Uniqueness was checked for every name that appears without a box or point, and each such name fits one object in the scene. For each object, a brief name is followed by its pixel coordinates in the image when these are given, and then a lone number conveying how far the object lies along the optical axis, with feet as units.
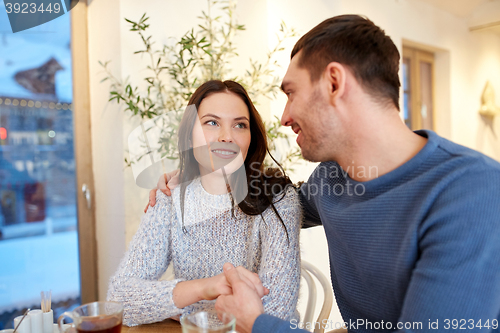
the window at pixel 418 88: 12.44
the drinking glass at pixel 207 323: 2.00
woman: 3.37
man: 2.27
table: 3.19
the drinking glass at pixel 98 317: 2.22
